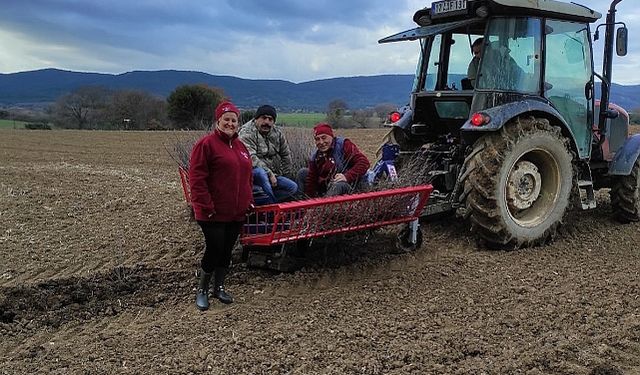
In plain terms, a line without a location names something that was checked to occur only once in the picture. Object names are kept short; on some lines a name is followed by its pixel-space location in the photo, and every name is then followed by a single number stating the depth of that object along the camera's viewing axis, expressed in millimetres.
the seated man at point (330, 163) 5359
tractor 5484
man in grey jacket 5102
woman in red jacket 4238
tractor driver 6138
